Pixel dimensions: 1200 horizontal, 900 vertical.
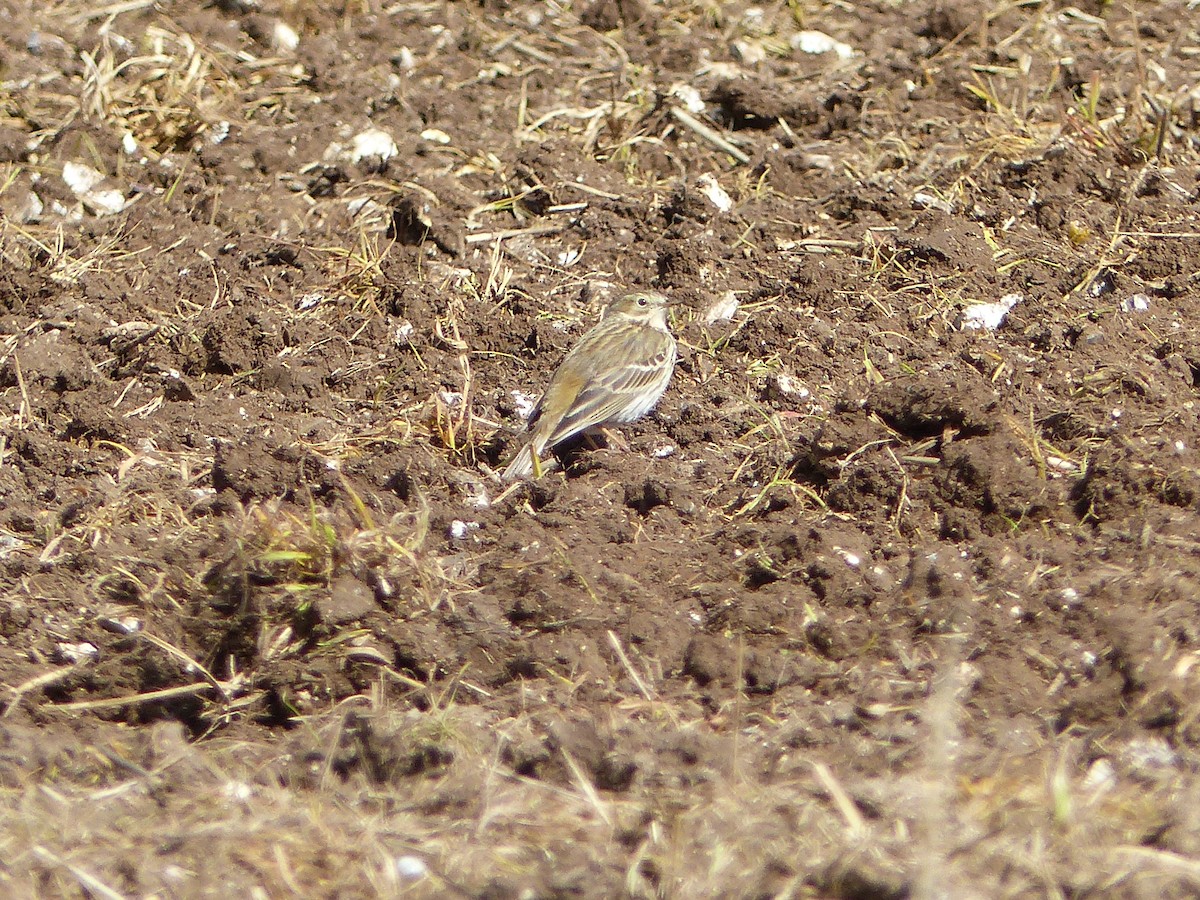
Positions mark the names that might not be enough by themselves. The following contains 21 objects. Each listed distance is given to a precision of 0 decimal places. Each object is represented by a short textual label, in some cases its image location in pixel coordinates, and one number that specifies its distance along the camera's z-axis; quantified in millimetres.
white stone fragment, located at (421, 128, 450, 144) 18484
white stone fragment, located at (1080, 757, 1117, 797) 8320
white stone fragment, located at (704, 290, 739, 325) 15836
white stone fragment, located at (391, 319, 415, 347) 15344
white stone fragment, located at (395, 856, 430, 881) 8117
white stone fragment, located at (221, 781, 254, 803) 9094
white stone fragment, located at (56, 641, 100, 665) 11078
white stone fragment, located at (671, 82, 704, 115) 18656
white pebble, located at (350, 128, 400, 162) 18078
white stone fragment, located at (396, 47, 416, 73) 20037
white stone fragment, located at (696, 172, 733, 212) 17233
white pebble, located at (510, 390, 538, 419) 14547
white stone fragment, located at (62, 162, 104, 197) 17984
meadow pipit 13836
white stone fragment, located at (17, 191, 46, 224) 17703
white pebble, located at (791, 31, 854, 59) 19844
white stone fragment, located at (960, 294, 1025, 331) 14844
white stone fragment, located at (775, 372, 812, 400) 14289
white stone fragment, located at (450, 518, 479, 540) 12117
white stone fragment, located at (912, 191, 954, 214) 16656
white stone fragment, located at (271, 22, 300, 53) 20422
